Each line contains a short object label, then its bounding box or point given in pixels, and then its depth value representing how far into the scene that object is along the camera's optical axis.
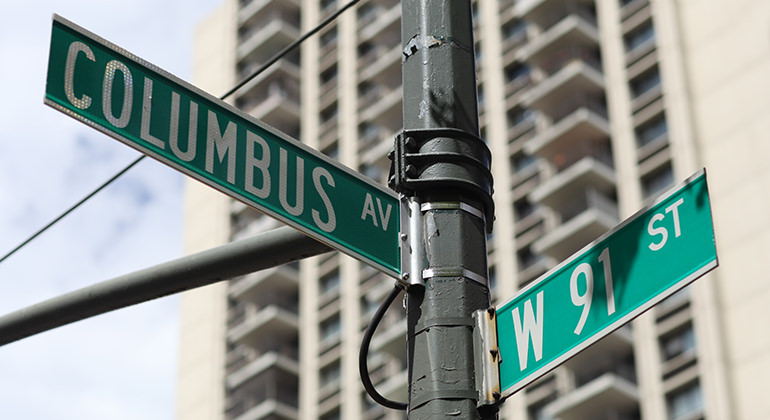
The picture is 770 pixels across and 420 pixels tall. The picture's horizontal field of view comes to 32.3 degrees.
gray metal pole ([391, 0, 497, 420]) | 5.09
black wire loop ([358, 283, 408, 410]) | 5.30
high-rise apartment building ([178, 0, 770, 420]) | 44.31
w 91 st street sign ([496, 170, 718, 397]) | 4.95
